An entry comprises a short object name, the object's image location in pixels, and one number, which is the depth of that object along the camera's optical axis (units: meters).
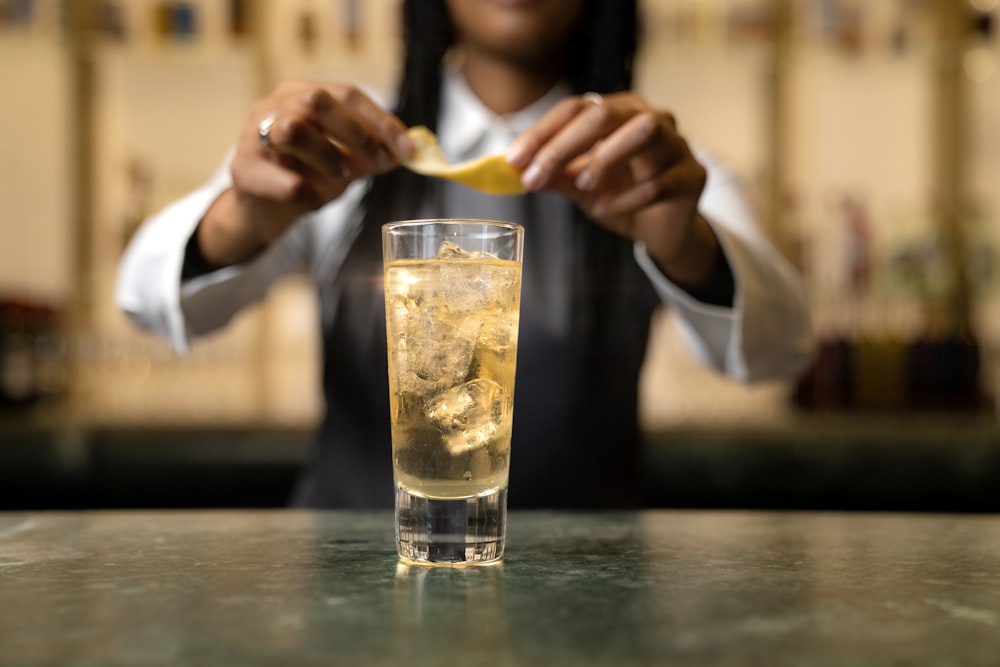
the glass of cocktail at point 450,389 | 0.70
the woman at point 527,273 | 1.35
